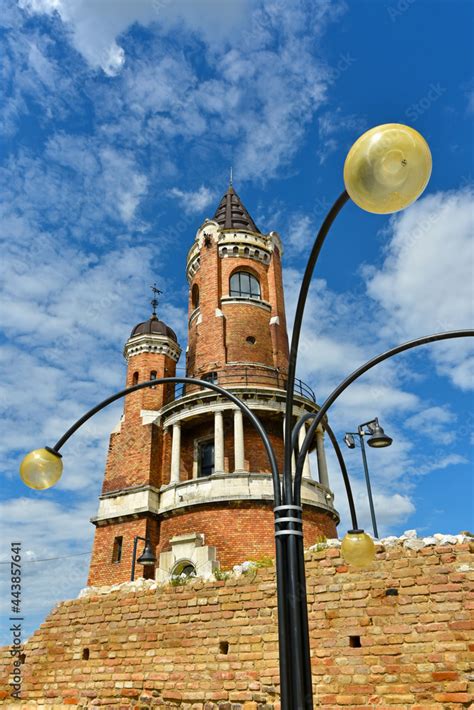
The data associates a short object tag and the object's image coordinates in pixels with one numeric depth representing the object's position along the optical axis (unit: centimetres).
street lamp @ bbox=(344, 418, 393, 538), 1367
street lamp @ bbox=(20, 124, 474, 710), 362
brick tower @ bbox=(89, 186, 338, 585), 2017
